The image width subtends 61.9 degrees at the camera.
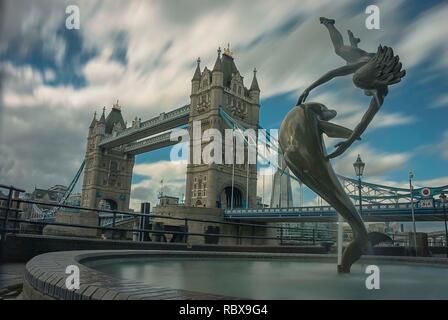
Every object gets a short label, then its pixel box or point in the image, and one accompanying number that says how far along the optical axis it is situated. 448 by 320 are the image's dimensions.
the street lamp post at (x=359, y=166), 14.94
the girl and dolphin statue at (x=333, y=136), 4.79
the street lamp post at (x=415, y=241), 13.85
